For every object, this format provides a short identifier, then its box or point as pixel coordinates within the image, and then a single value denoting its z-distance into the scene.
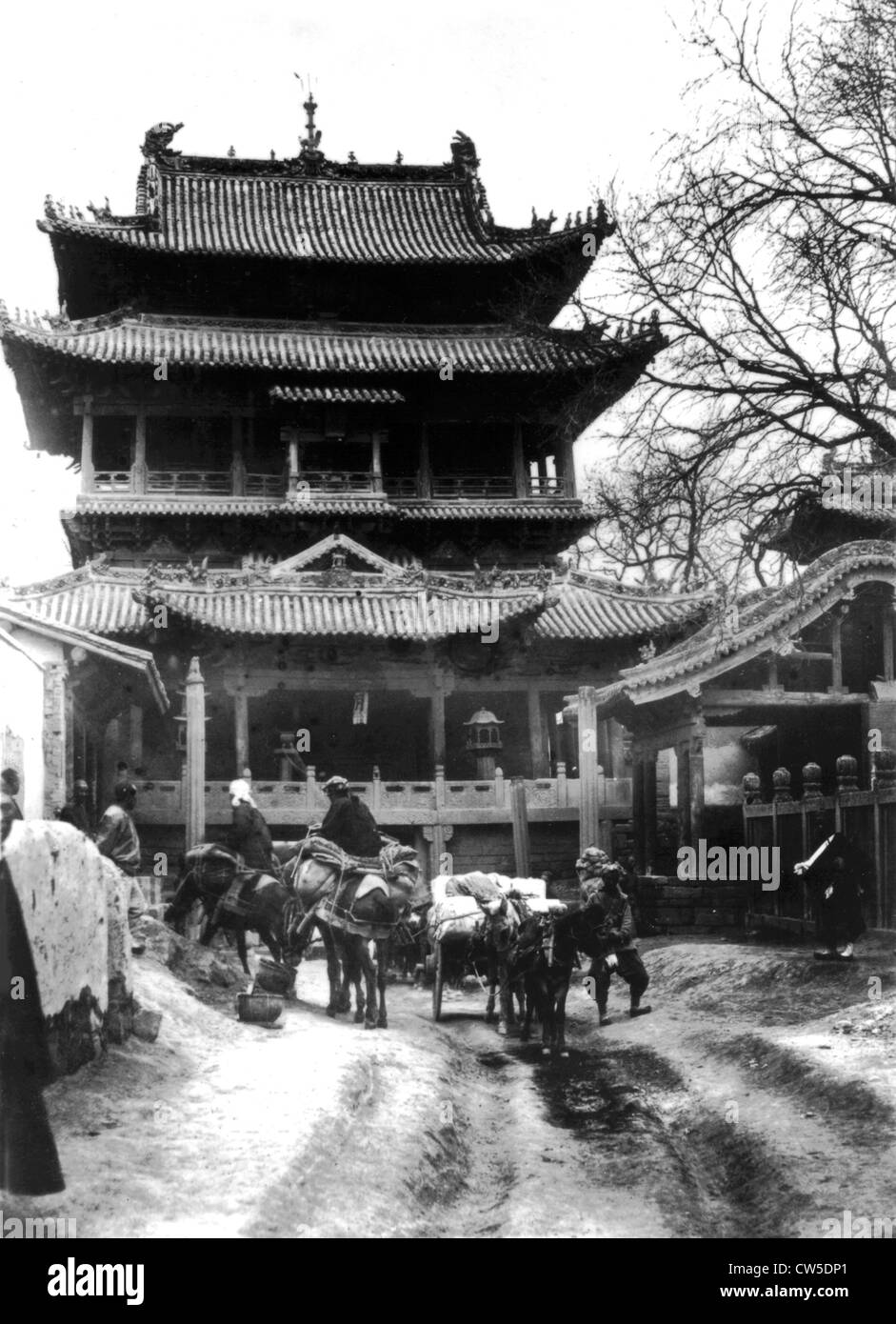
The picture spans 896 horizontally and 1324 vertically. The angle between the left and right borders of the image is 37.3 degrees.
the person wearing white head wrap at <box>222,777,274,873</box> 13.49
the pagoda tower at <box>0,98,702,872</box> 22.78
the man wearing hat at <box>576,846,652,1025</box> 12.91
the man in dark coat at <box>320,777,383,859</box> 12.98
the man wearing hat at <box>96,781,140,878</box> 13.62
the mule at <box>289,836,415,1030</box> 12.63
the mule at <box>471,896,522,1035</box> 13.67
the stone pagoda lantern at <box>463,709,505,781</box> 22.70
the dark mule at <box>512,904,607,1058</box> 12.45
